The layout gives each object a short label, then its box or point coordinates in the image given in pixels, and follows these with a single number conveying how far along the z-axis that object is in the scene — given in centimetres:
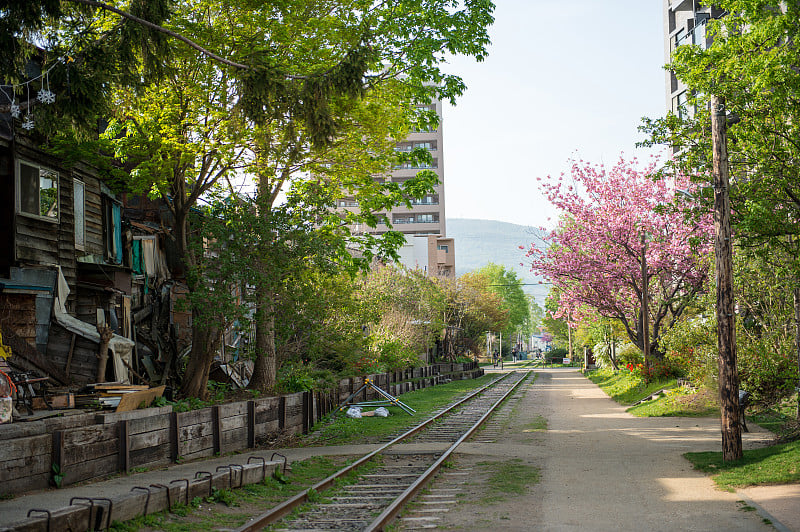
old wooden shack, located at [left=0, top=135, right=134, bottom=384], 1571
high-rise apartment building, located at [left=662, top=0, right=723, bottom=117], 4681
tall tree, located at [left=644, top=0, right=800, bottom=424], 1332
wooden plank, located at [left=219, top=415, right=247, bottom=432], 1577
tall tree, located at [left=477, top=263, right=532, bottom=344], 10850
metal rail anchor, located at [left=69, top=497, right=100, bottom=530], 848
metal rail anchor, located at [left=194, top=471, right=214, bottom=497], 1088
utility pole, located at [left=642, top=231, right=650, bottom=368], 2994
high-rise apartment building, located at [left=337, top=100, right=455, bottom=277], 9575
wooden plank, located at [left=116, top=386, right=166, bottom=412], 1467
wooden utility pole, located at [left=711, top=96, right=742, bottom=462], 1342
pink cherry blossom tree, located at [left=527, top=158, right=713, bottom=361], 3188
